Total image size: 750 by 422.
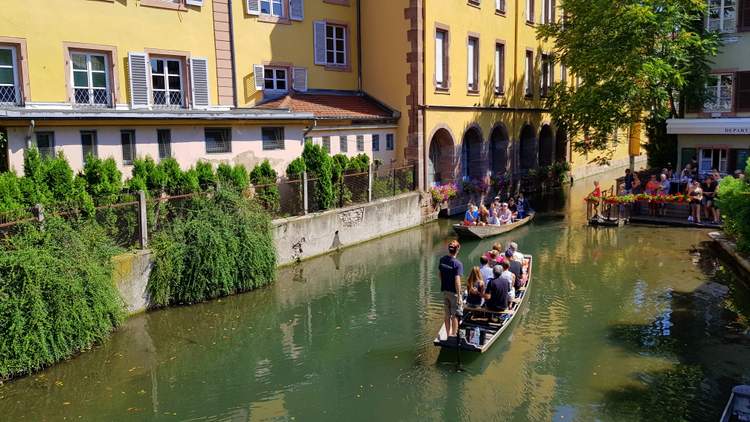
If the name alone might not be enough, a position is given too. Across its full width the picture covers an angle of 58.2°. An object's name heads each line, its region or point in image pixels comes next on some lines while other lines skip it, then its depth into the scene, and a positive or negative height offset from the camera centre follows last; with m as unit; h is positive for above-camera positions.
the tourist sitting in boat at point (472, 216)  21.95 -2.91
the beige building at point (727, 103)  25.30 +0.66
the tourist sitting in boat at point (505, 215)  22.92 -3.03
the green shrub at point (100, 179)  14.50 -0.94
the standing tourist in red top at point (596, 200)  24.48 -2.77
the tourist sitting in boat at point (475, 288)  12.18 -2.93
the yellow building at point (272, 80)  17.02 +1.70
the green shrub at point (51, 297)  10.52 -2.64
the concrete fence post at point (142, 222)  14.52 -1.88
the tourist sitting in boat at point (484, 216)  22.33 -2.97
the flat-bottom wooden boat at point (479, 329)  11.09 -3.48
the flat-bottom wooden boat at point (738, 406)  7.92 -3.37
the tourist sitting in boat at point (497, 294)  11.97 -2.99
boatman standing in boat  11.28 -2.69
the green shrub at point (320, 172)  19.80 -1.22
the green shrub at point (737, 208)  15.29 -2.08
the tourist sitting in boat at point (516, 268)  14.04 -2.97
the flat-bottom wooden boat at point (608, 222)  23.61 -3.45
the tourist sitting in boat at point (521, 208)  24.27 -3.01
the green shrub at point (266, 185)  18.27 -1.47
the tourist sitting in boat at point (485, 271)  12.72 -2.73
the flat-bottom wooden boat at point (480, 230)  21.41 -3.35
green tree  23.91 +2.36
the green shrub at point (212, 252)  14.40 -2.63
